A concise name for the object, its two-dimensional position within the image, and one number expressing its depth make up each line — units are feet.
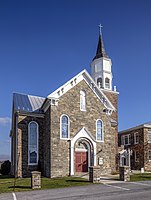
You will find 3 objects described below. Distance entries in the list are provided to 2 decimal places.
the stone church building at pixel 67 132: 88.94
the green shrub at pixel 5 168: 119.75
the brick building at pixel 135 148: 130.11
